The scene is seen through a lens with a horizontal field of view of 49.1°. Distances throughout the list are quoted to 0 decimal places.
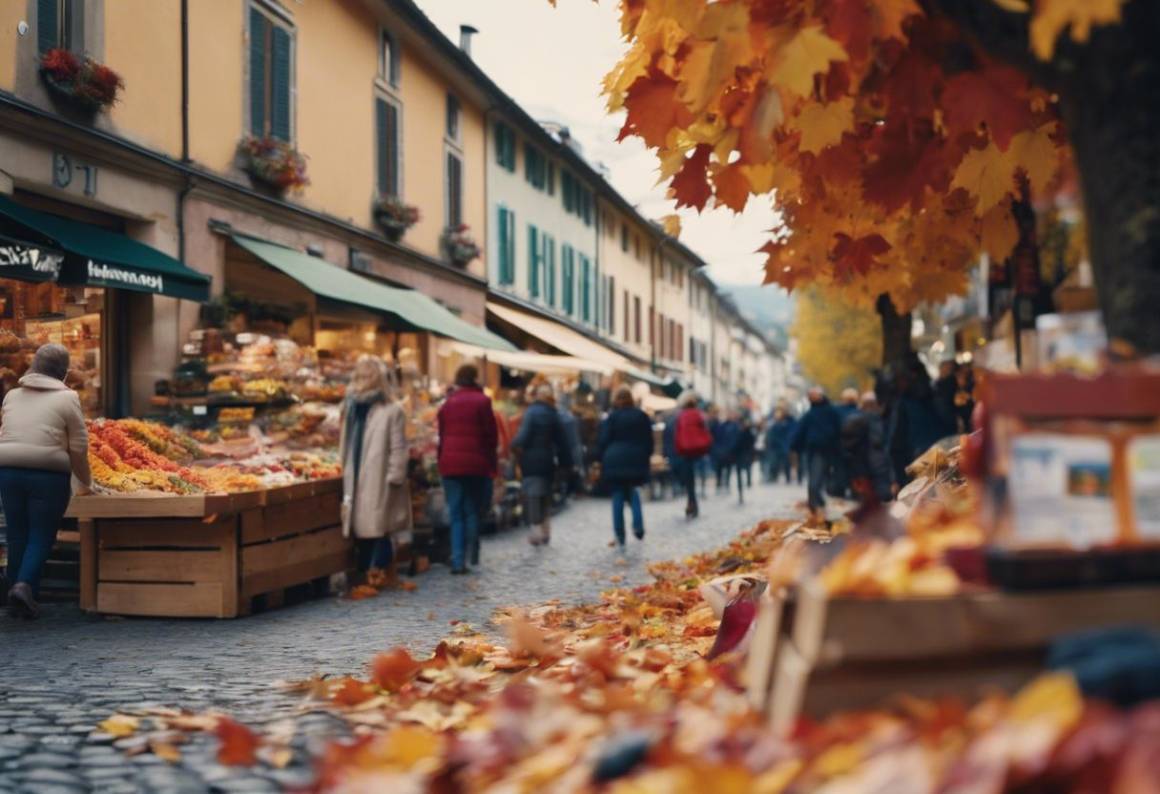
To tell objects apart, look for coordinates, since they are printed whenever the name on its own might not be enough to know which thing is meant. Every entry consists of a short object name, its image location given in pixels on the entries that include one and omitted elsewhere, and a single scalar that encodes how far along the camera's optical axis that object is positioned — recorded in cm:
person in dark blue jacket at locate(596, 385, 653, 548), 1398
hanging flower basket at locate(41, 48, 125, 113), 1148
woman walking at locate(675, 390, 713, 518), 1791
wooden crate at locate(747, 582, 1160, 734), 250
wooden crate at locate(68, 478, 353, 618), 817
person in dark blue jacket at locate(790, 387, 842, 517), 1544
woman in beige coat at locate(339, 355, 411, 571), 970
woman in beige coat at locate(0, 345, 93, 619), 789
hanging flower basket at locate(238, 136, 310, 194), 1568
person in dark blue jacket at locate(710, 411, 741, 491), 2416
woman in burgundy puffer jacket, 1101
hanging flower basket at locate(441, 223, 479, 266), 2378
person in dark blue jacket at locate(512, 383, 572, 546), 1330
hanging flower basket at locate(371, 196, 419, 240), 2020
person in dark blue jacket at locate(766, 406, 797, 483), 2758
